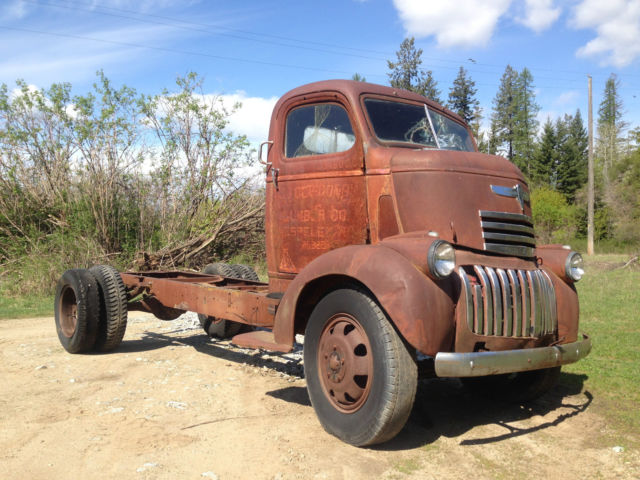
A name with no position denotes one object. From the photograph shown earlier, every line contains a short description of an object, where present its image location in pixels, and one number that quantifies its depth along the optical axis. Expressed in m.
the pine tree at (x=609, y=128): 60.91
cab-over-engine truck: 3.35
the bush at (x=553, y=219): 37.91
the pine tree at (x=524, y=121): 57.53
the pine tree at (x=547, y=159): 49.81
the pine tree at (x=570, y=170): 48.31
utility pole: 28.12
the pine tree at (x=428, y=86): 38.47
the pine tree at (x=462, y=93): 42.25
